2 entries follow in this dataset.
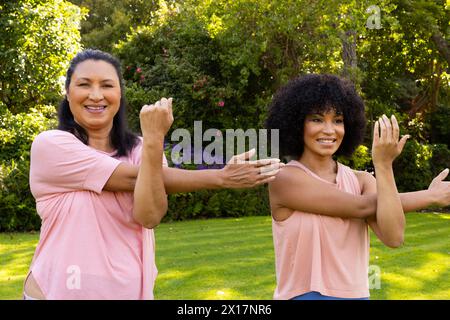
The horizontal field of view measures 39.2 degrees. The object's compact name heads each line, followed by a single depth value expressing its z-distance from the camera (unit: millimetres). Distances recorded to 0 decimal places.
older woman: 2445
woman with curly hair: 2713
